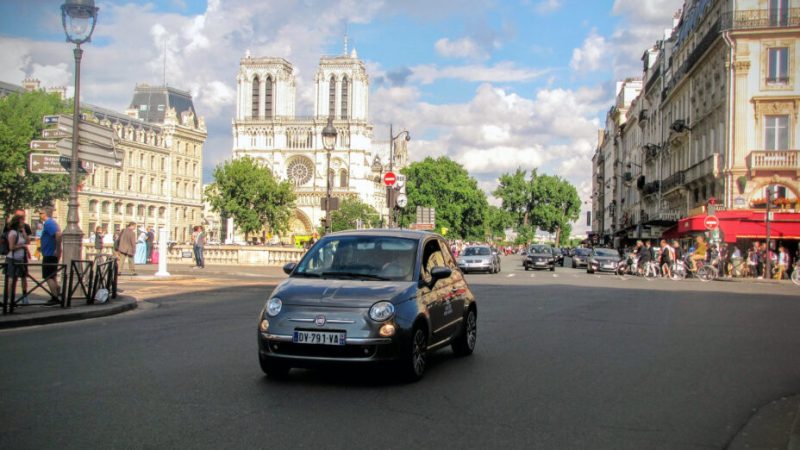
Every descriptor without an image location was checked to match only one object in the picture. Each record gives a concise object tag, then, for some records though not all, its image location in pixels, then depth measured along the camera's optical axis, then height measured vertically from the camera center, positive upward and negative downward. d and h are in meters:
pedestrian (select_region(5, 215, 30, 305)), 14.41 -0.10
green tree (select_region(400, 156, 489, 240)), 113.19 +7.65
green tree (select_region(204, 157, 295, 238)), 98.81 +5.70
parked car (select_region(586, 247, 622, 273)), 44.89 -0.80
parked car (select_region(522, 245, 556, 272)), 47.84 -0.84
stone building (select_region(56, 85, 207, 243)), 98.25 +9.15
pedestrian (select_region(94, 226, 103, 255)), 35.78 -0.22
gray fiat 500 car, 7.31 -0.61
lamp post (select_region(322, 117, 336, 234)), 28.09 +3.75
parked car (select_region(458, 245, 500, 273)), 40.06 -0.77
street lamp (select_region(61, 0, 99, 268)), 15.42 +3.14
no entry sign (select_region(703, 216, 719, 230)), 36.38 +1.26
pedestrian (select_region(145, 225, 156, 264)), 42.48 -0.20
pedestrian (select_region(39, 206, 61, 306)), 15.18 -0.08
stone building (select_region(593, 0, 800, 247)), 40.91 +7.24
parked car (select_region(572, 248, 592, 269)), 57.78 -0.74
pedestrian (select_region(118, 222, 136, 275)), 26.67 -0.13
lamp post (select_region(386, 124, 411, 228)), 29.18 +1.61
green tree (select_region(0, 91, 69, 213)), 53.31 +5.62
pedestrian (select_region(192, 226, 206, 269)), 33.81 -0.17
